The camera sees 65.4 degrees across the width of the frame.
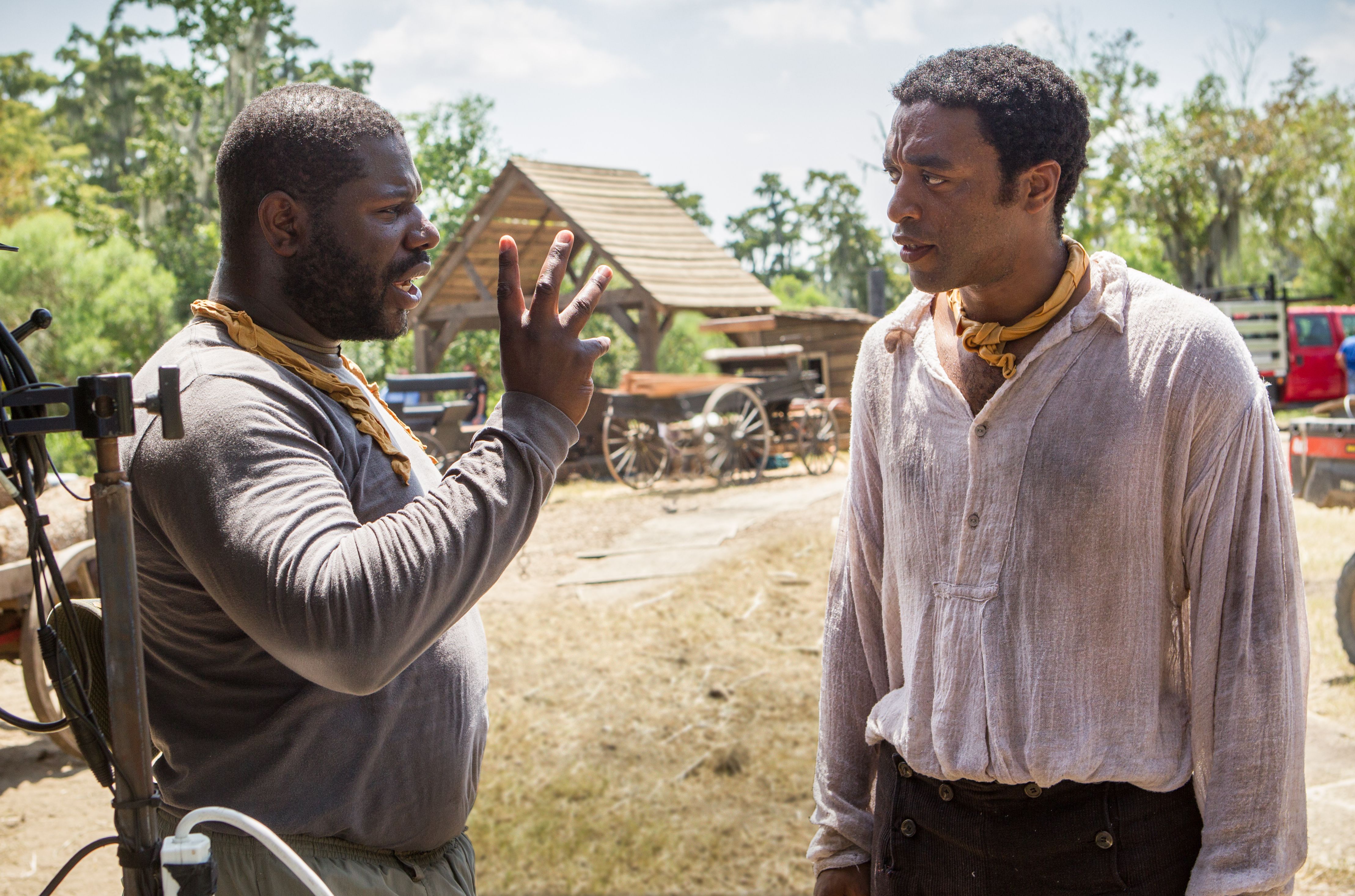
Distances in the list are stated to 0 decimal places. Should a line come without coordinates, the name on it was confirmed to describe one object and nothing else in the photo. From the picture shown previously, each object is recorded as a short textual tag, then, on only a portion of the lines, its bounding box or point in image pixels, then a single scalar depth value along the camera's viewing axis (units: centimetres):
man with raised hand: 129
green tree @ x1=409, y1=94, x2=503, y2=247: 2630
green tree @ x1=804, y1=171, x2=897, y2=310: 4034
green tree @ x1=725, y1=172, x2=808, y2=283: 4447
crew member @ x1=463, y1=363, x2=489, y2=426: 1484
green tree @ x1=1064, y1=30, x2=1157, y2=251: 2691
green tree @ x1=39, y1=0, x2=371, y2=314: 2073
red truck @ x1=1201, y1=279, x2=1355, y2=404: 1872
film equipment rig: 115
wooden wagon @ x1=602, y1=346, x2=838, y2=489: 1409
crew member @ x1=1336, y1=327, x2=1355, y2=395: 1017
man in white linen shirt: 165
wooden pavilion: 1523
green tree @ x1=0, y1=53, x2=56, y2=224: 2802
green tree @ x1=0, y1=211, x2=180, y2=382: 1681
